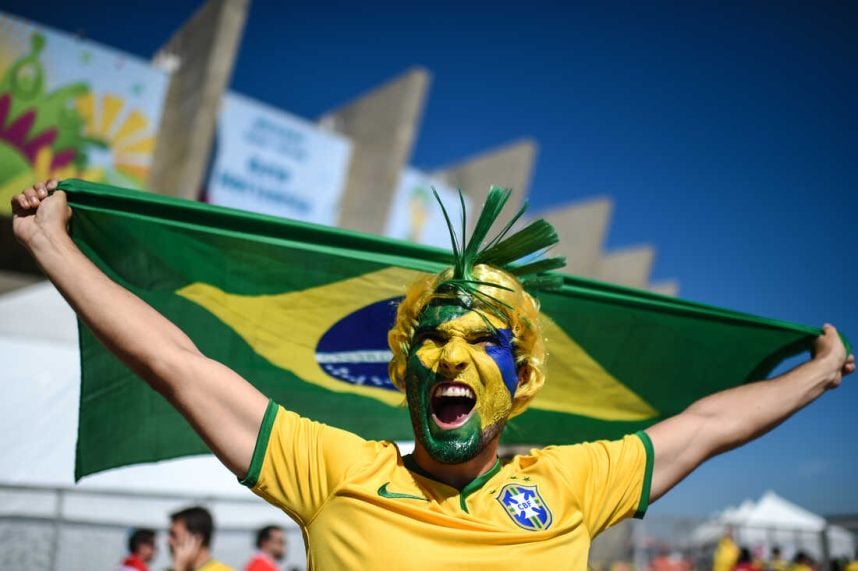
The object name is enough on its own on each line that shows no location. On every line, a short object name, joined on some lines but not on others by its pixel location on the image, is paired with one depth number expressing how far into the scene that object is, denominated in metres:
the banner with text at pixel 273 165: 15.81
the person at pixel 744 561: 10.31
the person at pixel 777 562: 12.02
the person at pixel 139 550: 6.38
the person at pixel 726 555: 11.77
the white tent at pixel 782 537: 10.66
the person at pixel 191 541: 4.63
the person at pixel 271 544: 5.96
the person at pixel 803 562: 10.38
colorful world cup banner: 12.72
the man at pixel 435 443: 1.95
